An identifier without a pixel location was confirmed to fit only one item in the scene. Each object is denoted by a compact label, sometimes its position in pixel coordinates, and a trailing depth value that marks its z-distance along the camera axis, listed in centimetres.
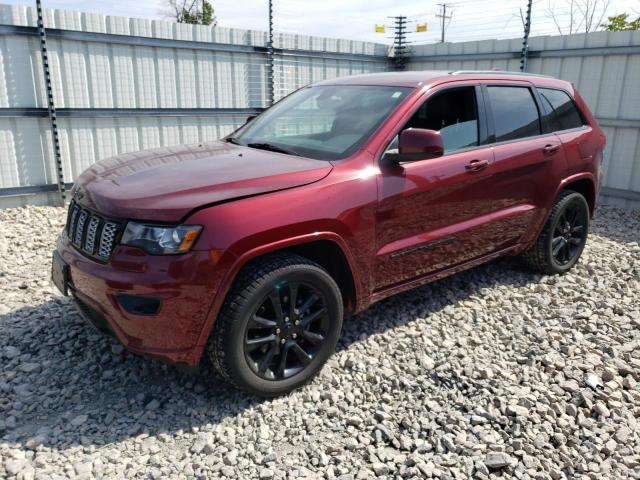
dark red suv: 266
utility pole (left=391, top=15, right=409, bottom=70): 1012
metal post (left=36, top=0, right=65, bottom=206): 642
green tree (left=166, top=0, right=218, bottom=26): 2800
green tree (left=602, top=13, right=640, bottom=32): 1962
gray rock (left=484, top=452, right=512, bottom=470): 260
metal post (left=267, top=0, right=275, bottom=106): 843
